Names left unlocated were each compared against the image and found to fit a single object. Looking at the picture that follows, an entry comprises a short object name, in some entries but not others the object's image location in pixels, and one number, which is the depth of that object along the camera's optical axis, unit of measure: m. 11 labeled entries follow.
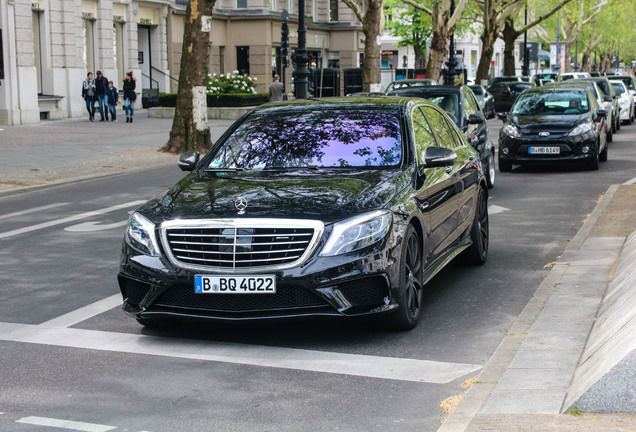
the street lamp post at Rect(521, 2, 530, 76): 70.59
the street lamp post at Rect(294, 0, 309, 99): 28.12
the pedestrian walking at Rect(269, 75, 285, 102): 35.91
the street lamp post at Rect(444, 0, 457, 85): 48.03
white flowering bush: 40.62
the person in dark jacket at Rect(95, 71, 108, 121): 35.78
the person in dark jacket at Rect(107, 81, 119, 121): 37.06
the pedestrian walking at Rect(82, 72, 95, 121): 36.44
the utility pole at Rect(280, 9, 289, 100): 35.72
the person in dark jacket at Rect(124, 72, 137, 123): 36.66
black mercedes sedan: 6.43
